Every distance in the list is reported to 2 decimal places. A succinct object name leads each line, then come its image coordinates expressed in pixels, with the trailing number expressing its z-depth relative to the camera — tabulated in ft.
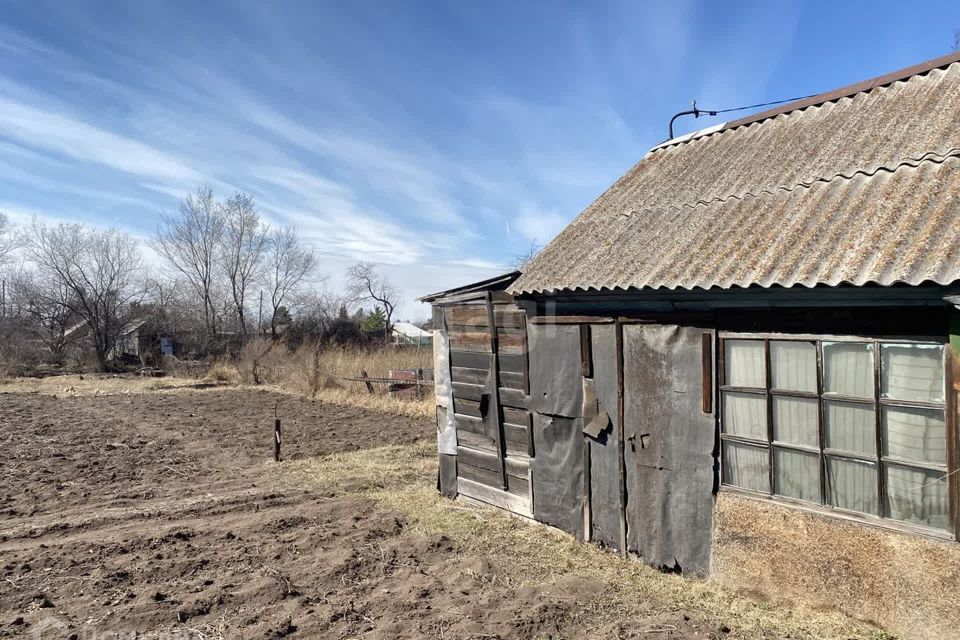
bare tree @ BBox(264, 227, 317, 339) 140.05
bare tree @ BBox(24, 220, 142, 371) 109.09
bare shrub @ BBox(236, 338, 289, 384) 81.15
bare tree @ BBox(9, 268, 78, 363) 114.32
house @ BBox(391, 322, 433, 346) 144.25
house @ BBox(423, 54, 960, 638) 11.51
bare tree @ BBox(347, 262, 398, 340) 165.81
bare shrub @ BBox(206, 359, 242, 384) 86.54
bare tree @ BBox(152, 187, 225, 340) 141.90
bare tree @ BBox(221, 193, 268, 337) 143.84
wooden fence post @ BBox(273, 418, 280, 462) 33.01
